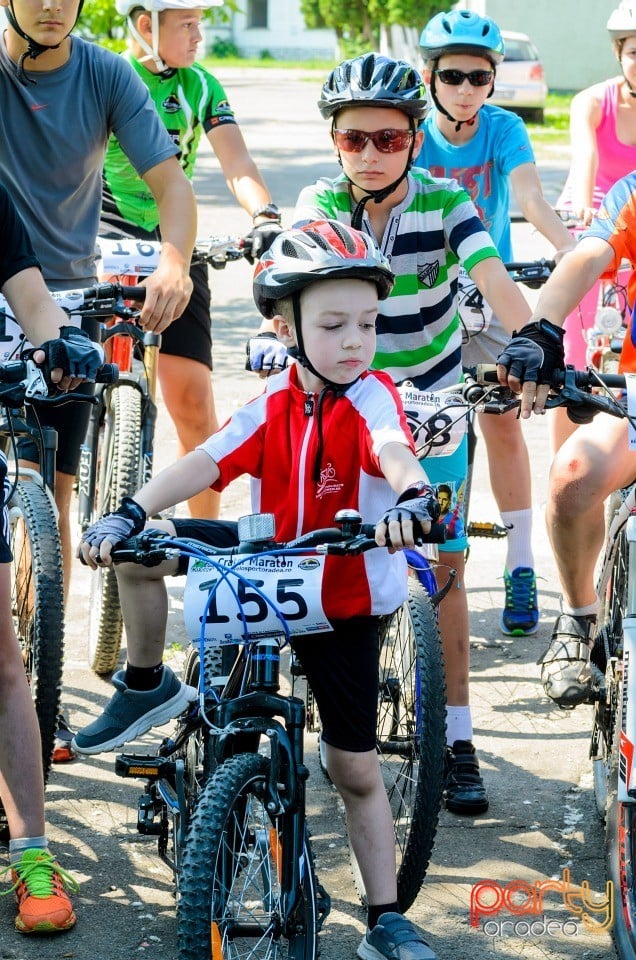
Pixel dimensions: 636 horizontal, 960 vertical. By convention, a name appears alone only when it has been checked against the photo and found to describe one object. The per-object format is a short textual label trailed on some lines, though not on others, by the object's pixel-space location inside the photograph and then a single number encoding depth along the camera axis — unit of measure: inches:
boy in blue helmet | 448.3
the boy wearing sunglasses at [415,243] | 337.2
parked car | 2298.7
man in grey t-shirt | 368.4
